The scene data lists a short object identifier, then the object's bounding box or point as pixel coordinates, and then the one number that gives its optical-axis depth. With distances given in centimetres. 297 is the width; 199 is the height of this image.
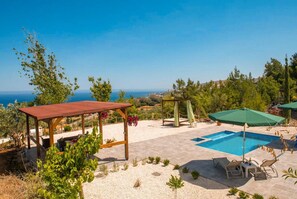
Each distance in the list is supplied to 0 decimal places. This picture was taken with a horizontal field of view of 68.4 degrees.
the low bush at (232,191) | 718
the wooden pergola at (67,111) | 885
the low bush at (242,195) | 682
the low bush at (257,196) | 655
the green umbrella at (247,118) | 768
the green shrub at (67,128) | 1926
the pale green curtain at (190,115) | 1919
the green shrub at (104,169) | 921
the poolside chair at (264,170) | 850
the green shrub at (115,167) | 959
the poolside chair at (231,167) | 863
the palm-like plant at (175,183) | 629
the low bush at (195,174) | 845
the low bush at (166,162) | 1003
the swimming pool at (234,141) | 1402
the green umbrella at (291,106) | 1214
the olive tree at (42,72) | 2030
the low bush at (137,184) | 798
